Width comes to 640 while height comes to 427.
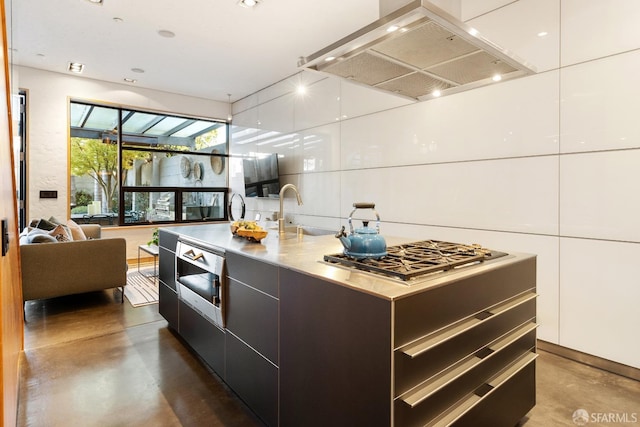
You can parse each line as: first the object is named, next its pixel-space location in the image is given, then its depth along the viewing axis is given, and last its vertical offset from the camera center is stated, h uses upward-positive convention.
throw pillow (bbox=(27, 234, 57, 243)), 3.60 -0.31
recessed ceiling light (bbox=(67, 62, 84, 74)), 5.07 +2.09
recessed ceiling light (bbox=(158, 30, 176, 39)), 4.03 +2.03
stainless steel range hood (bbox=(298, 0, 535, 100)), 1.40 +0.74
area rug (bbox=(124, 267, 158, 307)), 4.00 -1.03
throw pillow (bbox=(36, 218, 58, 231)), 4.31 -0.20
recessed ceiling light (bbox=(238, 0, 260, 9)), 3.39 +2.00
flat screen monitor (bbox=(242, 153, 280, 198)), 5.77 +0.56
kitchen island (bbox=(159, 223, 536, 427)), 1.15 -0.53
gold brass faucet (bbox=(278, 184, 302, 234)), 2.62 -0.11
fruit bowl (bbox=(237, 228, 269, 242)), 2.27 -0.17
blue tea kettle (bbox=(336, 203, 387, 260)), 1.56 -0.16
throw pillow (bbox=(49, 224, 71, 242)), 3.85 -0.28
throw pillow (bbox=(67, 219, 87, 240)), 4.27 -0.30
